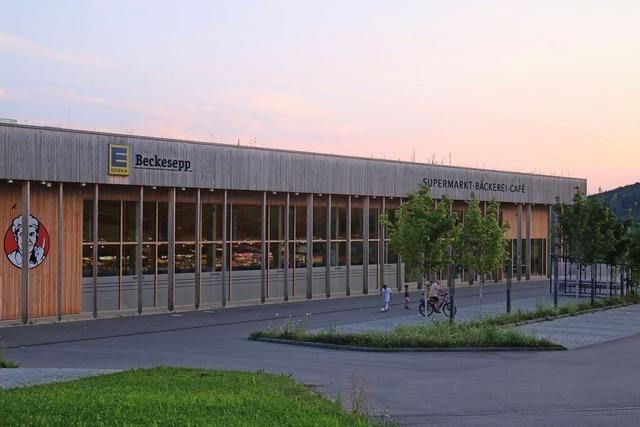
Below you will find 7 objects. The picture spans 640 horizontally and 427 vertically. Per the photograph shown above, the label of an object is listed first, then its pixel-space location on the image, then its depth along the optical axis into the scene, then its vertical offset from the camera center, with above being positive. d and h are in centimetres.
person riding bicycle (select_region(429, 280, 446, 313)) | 3653 -264
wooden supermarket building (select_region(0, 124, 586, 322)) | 3350 +38
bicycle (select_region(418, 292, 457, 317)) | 3632 -315
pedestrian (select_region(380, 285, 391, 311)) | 3859 -285
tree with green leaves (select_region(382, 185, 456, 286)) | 3164 -13
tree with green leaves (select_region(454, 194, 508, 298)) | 3609 -43
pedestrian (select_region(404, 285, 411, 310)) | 3979 -311
